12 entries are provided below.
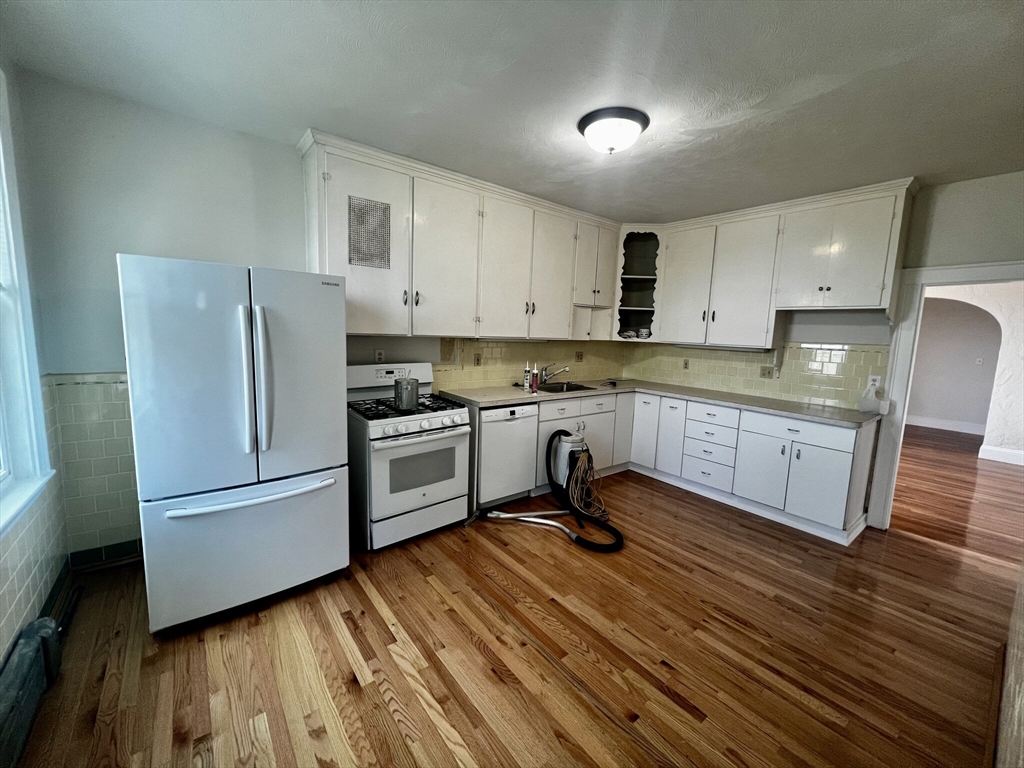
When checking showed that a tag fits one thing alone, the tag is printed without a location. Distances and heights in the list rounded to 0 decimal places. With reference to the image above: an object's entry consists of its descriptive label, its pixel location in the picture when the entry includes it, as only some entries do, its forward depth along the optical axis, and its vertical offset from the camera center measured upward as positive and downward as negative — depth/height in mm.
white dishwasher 3070 -903
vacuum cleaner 3107 -1189
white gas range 2488 -830
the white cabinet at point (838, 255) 2861 +715
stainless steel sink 3965 -463
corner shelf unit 4215 +622
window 1721 -205
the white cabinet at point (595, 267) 3857 +748
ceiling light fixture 1998 +1101
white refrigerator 1717 -443
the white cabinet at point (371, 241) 2492 +613
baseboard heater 1264 -1263
